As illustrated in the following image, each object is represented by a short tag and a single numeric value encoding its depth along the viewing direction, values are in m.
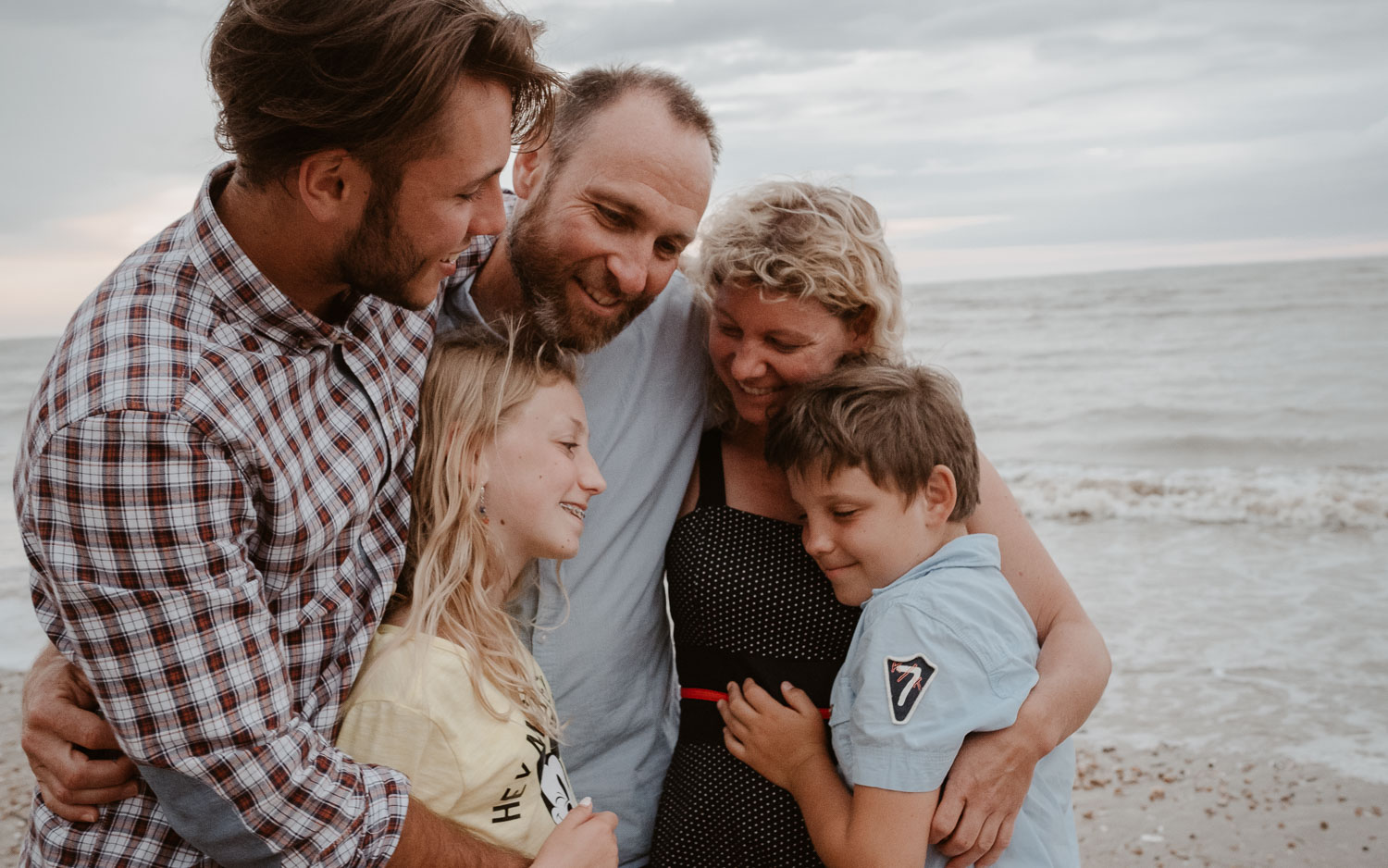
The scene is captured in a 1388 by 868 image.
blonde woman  2.19
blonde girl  1.92
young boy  1.93
